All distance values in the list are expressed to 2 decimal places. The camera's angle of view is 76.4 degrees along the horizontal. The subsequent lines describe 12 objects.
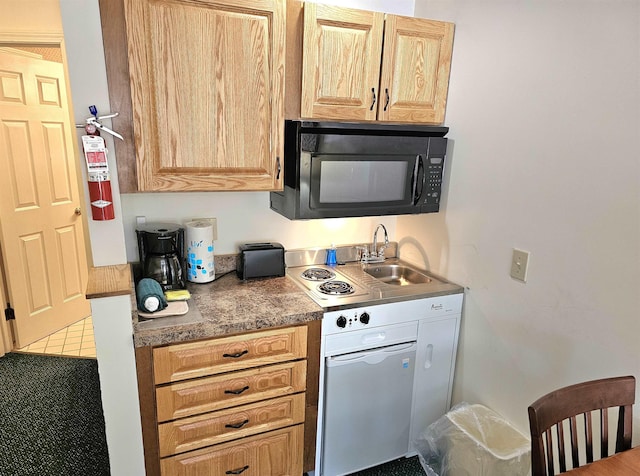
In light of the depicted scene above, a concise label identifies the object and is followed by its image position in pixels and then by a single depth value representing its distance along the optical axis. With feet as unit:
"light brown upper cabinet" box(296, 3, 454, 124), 5.46
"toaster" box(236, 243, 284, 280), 6.42
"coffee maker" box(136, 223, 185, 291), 5.67
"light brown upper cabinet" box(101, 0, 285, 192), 4.64
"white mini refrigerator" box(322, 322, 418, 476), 5.75
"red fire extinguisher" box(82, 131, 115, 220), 4.55
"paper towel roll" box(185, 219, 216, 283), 6.03
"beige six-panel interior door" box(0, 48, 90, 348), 8.89
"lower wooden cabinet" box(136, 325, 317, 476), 4.84
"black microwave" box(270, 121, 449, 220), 5.55
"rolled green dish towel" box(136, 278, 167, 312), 4.93
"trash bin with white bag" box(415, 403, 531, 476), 5.18
